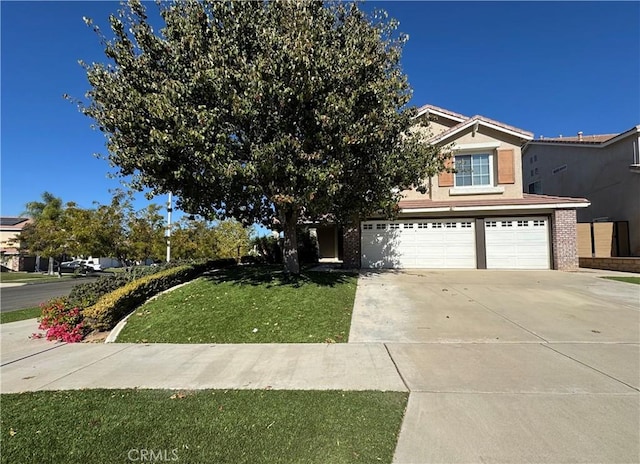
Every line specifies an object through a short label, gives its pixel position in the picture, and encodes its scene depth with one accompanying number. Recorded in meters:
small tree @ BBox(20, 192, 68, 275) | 26.08
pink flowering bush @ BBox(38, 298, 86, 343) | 7.42
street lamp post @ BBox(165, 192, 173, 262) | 18.70
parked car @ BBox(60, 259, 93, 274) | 34.25
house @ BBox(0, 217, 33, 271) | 44.06
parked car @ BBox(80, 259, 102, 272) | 35.25
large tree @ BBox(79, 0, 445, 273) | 7.94
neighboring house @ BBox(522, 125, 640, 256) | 17.09
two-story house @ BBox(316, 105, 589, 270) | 15.85
